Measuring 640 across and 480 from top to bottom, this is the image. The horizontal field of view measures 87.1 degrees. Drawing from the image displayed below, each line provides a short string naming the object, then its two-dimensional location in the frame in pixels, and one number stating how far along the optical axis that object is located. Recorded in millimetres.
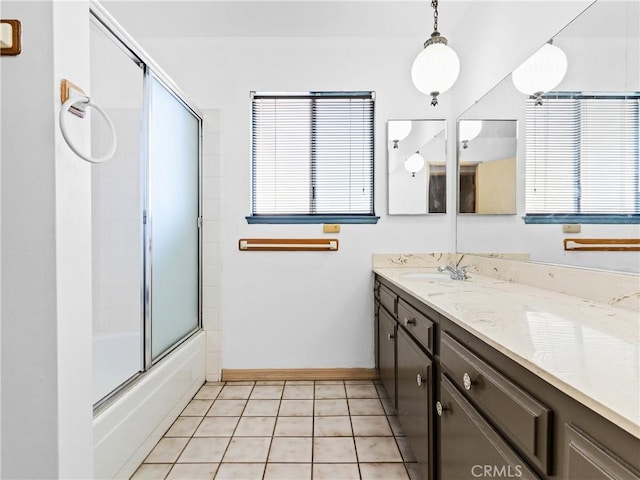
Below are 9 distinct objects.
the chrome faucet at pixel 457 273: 1876
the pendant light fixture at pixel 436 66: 1812
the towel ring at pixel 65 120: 855
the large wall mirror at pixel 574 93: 1100
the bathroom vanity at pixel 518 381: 513
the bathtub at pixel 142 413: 1307
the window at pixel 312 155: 2566
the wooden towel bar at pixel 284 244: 2520
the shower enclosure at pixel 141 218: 1795
